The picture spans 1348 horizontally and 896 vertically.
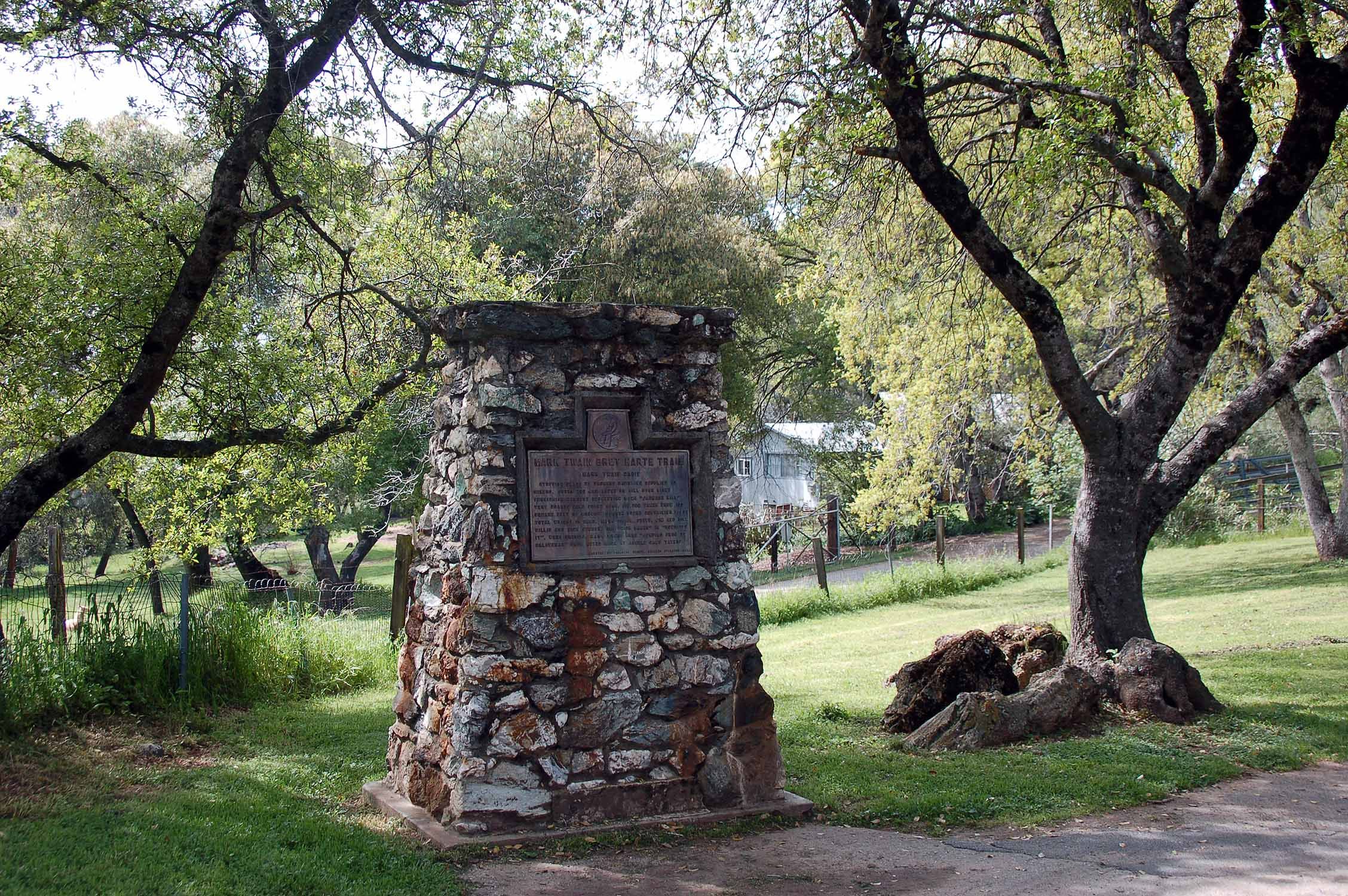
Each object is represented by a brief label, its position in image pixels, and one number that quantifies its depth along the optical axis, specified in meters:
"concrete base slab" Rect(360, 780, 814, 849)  5.69
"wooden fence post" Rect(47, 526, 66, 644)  8.97
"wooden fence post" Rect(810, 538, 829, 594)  18.25
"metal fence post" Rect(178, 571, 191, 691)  9.27
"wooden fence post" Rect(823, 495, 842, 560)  23.92
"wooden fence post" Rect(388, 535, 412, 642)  12.65
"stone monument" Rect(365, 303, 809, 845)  5.88
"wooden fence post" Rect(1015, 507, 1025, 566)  23.66
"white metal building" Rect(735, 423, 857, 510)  32.09
